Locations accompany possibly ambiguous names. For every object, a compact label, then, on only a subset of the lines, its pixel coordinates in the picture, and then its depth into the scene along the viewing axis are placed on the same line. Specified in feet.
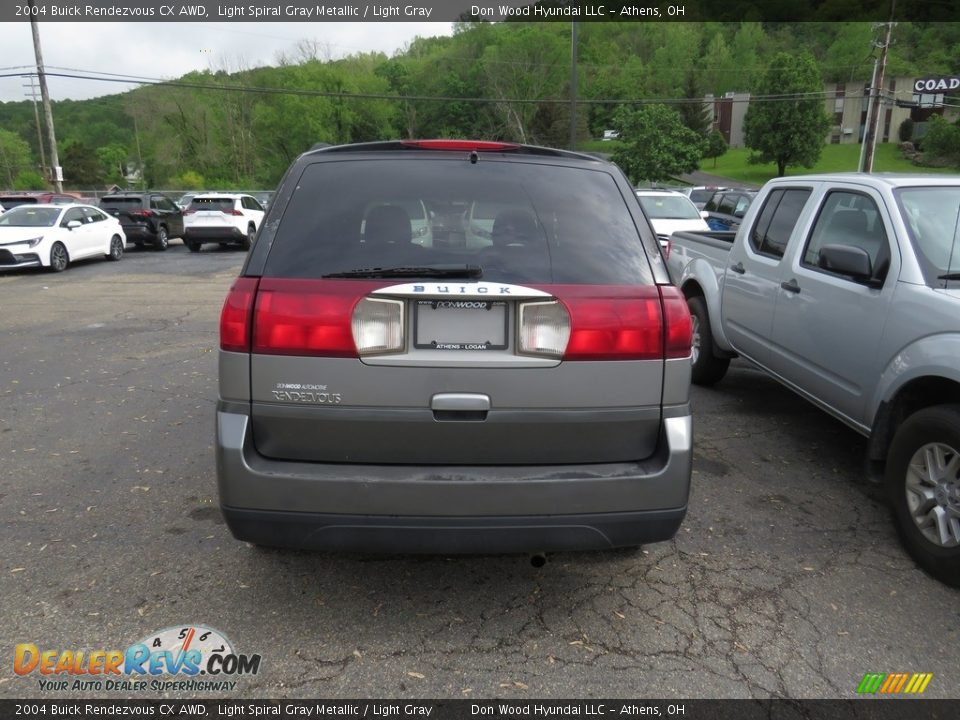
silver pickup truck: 10.99
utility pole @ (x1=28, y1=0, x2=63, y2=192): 100.73
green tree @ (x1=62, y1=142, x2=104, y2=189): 256.73
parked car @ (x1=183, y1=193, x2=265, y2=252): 68.54
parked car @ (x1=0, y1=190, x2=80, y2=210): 74.14
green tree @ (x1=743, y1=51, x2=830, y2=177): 202.08
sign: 135.05
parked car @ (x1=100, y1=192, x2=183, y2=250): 69.26
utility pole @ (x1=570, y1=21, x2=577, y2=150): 96.06
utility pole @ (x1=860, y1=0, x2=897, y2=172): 101.86
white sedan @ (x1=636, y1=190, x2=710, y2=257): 44.11
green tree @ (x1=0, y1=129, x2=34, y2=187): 262.06
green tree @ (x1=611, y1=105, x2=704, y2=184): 141.90
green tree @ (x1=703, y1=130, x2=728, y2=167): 280.78
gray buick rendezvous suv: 8.21
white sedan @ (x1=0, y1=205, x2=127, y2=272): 47.65
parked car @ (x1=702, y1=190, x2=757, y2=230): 51.50
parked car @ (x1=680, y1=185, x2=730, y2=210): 119.73
